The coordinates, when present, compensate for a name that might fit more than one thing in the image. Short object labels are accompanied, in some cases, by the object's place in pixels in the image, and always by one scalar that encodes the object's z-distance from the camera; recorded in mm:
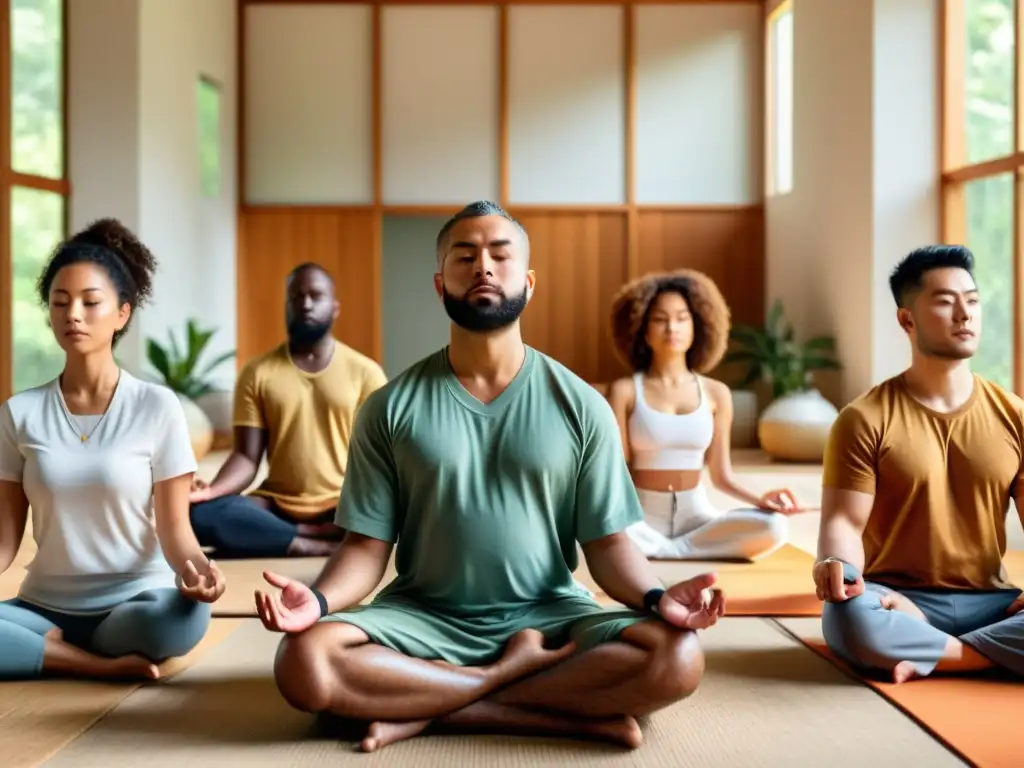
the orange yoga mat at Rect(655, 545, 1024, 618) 3657
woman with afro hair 4535
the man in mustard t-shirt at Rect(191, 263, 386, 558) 4539
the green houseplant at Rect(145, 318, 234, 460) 7902
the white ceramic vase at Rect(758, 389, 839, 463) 8188
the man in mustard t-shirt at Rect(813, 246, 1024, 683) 2918
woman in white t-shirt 2801
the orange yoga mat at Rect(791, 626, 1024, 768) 2289
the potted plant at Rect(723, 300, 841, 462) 8227
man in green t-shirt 2371
